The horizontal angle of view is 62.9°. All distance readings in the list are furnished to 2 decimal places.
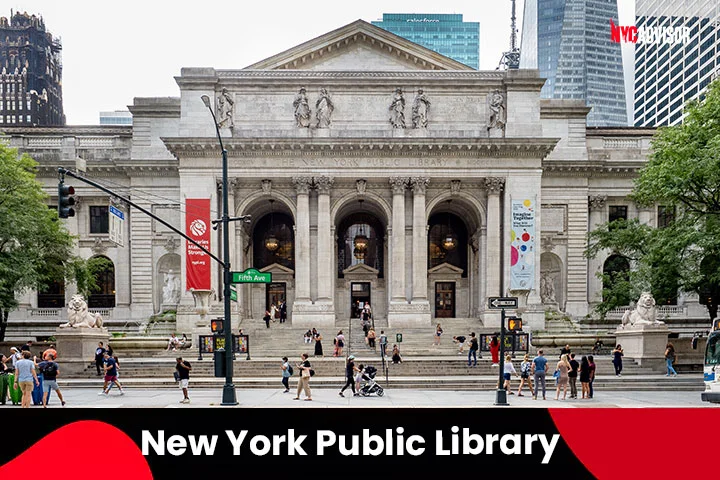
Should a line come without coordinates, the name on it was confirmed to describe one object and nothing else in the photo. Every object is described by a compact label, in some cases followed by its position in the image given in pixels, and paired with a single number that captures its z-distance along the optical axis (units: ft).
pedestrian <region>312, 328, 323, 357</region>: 105.91
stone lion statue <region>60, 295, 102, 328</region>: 94.38
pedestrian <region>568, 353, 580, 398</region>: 71.51
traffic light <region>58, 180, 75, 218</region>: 48.55
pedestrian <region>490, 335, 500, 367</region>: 94.32
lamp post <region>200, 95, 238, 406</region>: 61.67
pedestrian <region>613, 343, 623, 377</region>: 89.04
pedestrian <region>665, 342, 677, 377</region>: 90.38
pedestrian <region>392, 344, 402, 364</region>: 94.58
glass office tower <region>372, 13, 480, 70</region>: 566.89
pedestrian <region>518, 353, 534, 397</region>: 73.97
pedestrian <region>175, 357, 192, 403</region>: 66.89
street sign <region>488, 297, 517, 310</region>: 66.64
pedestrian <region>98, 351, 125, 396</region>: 72.28
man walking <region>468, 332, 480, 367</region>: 94.84
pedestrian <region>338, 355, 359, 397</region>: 72.33
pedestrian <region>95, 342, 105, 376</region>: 83.05
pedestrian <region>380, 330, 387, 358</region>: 96.16
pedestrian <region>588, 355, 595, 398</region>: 71.24
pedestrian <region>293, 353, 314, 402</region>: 67.26
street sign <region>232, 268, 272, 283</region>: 64.14
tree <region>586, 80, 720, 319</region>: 93.76
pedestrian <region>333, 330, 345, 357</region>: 110.32
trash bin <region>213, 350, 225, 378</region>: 63.00
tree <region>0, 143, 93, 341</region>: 111.14
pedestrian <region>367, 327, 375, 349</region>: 118.52
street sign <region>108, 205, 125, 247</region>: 79.08
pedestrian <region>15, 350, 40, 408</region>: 59.00
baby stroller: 72.49
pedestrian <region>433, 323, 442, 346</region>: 125.18
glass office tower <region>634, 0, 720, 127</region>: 352.69
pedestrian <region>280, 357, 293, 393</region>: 74.59
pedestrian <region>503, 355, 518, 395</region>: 74.33
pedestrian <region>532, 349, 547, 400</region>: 71.00
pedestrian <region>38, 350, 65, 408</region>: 62.80
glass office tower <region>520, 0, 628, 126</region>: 591.37
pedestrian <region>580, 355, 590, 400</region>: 70.13
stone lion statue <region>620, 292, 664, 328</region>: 100.01
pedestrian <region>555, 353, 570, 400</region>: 70.28
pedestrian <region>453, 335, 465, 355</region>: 112.47
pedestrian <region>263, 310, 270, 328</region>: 135.87
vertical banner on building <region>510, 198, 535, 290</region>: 139.95
